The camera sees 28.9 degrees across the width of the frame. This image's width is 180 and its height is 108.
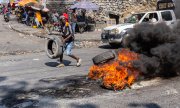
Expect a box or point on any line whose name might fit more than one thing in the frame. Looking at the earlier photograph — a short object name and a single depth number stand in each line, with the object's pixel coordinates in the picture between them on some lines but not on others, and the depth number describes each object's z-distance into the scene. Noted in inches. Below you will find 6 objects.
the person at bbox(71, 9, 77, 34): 973.2
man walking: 441.4
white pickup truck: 658.8
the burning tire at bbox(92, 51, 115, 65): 339.3
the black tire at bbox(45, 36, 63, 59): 434.6
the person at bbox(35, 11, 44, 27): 1039.0
